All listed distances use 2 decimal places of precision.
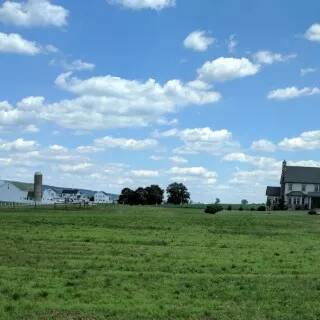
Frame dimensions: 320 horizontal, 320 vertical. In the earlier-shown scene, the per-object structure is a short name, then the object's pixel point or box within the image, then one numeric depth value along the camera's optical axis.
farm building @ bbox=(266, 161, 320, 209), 134.38
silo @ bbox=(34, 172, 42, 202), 188.71
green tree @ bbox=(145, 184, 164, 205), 159.25
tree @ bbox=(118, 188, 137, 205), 160.12
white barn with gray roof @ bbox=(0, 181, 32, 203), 190.25
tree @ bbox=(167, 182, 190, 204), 166.62
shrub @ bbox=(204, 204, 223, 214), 81.63
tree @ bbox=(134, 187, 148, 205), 159.12
